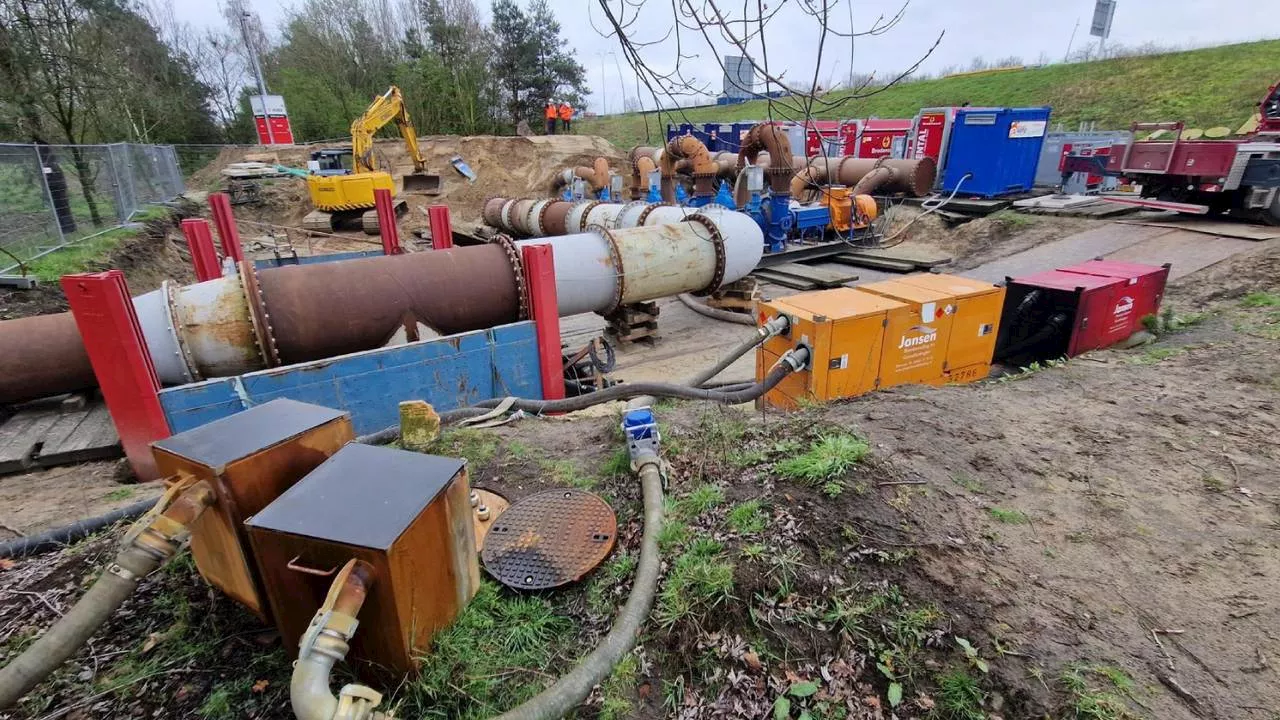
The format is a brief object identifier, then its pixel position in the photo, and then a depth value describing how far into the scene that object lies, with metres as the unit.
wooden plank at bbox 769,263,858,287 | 11.33
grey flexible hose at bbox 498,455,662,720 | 1.97
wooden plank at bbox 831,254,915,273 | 12.65
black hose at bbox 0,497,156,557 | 3.08
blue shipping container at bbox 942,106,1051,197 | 14.73
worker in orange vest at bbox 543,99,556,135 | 24.19
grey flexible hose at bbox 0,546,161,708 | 1.64
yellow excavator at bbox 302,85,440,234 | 15.67
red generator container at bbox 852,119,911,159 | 18.25
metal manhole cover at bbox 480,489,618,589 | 2.68
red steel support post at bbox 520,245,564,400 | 5.81
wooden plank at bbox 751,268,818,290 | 11.59
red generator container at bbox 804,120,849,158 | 18.09
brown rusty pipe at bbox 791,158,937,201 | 15.59
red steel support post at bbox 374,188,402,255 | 9.38
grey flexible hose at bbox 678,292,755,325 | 10.02
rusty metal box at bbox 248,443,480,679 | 1.79
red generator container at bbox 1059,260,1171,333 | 6.21
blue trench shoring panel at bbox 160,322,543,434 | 4.84
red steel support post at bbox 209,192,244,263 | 8.97
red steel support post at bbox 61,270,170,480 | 4.32
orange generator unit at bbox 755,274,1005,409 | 4.76
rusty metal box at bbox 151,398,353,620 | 2.05
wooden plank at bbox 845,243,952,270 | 12.70
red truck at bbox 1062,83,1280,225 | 10.02
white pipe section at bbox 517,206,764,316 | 7.16
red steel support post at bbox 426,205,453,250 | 8.26
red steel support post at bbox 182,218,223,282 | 7.64
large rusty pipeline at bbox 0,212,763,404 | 4.85
